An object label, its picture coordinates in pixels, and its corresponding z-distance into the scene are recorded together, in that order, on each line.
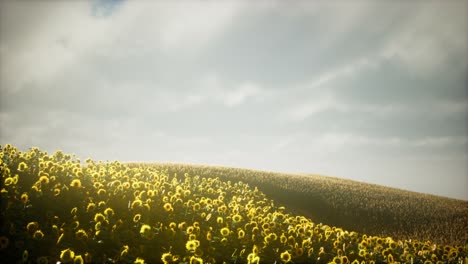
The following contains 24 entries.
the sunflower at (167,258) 6.34
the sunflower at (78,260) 5.77
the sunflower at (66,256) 5.75
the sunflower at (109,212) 8.33
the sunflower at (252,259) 6.78
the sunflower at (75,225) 7.54
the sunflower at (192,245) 6.94
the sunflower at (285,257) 7.51
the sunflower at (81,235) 6.91
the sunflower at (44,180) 9.40
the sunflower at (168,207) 9.76
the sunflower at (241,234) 8.75
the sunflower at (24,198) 7.98
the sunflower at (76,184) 9.71
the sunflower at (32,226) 6.81
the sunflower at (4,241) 5.92
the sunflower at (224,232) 8.57
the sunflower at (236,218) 10.26
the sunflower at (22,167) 10.92
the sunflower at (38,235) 6.62
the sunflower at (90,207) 8.79
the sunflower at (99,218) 7.97
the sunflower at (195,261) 6.14
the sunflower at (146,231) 7.61
